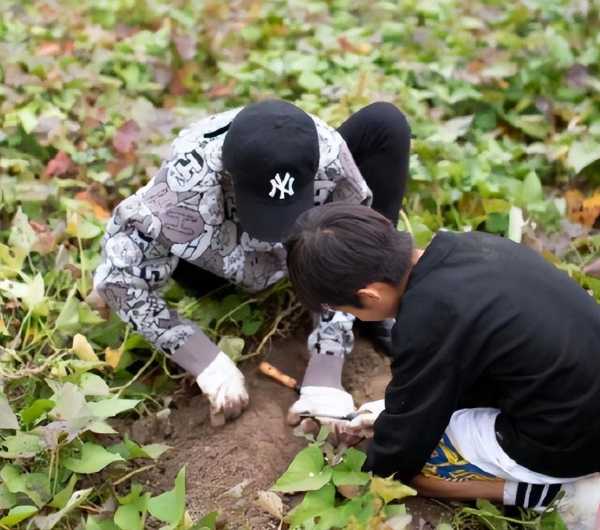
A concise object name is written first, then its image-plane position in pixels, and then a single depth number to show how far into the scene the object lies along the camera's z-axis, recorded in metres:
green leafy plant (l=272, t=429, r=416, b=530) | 1.39
